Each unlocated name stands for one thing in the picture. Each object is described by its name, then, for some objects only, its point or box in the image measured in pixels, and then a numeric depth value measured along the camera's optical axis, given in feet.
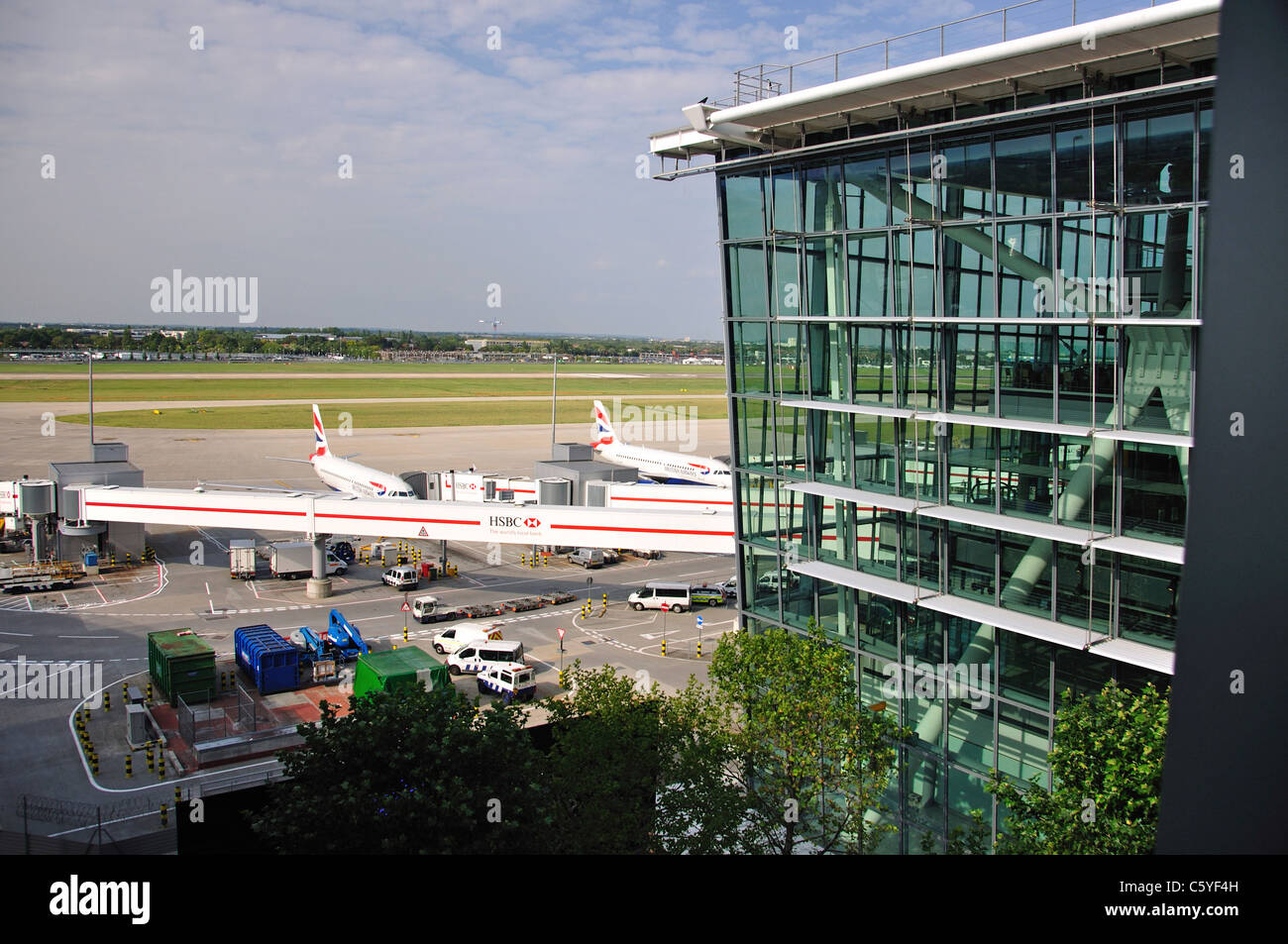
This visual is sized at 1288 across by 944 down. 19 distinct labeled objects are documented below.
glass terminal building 70.23
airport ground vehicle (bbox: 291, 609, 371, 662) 147.09
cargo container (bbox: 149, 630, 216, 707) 126.00
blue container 132.57
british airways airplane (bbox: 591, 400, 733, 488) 281.74
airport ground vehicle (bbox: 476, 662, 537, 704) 131.44
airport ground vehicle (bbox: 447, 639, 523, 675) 141.59
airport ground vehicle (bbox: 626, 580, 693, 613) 178.09
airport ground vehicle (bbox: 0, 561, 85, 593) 186.19
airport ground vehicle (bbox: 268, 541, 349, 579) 198.39
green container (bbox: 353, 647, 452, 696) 121.49
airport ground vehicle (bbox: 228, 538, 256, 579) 197.26
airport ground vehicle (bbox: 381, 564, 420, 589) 189.37
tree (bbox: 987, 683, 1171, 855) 56.95
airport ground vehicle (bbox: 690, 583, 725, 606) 182.39
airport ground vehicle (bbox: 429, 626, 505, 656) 148.87
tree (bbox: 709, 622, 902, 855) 70.79
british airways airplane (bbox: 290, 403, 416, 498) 238.48
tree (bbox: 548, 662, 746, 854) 67.05
